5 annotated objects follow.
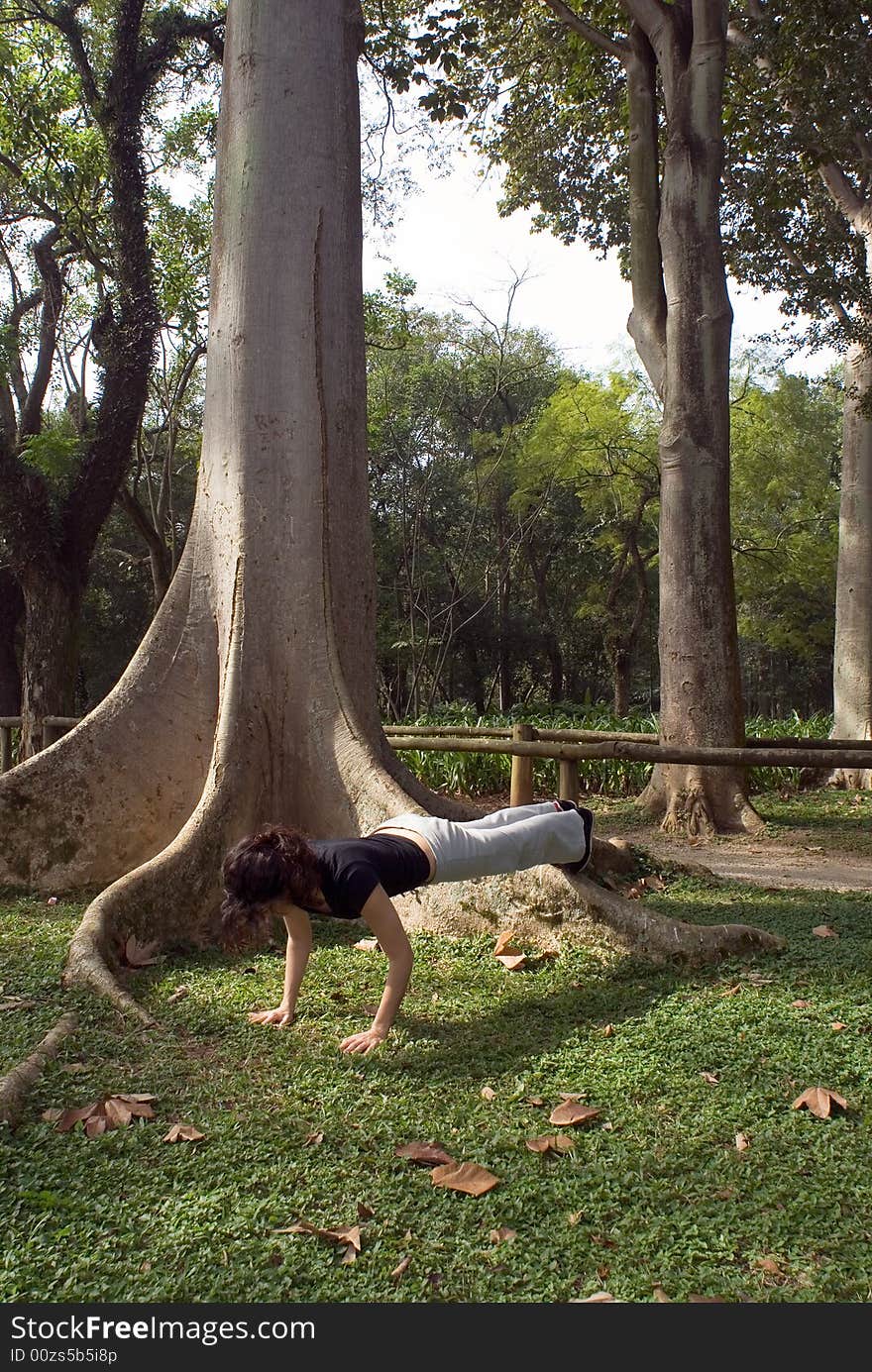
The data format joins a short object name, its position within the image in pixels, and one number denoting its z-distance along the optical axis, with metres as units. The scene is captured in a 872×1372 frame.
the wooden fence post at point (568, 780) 6.43
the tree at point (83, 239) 11.78
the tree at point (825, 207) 11.12
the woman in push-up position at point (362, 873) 3.30
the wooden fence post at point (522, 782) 6.43
